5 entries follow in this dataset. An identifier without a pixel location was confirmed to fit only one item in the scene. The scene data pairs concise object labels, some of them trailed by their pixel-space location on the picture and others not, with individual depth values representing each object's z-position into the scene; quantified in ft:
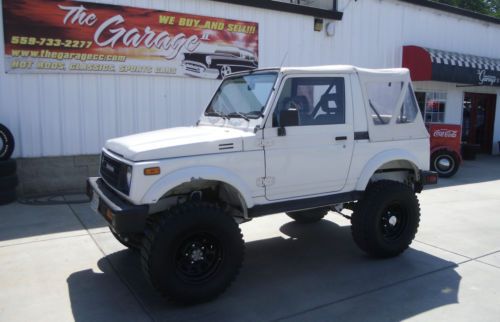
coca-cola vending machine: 36.47
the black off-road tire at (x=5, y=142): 24.32
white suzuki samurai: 12.44
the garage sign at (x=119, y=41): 25.39
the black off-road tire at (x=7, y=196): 24.07
